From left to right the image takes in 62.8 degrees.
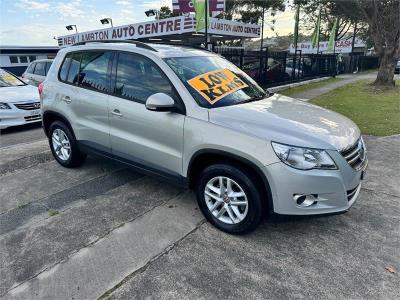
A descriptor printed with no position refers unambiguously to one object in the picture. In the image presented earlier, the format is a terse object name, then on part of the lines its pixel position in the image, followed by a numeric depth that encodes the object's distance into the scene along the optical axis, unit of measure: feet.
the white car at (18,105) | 25.16
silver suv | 9.49
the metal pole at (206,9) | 30.51
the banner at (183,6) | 57.05
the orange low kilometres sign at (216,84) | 11.51
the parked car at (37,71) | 36.50
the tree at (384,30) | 53.01
